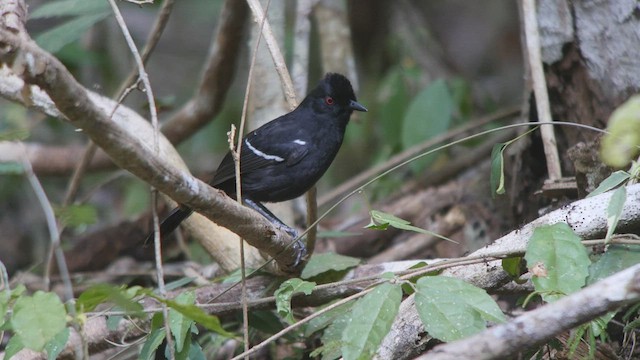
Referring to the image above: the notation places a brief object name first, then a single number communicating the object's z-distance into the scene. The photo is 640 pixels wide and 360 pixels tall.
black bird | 8.21
